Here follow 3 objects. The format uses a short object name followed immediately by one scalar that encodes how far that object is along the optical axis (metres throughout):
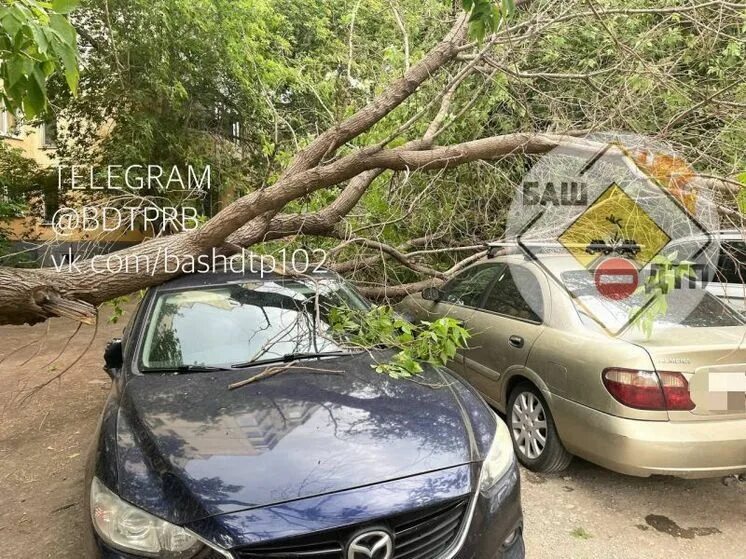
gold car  3.03
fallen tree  3.64
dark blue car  1.92
